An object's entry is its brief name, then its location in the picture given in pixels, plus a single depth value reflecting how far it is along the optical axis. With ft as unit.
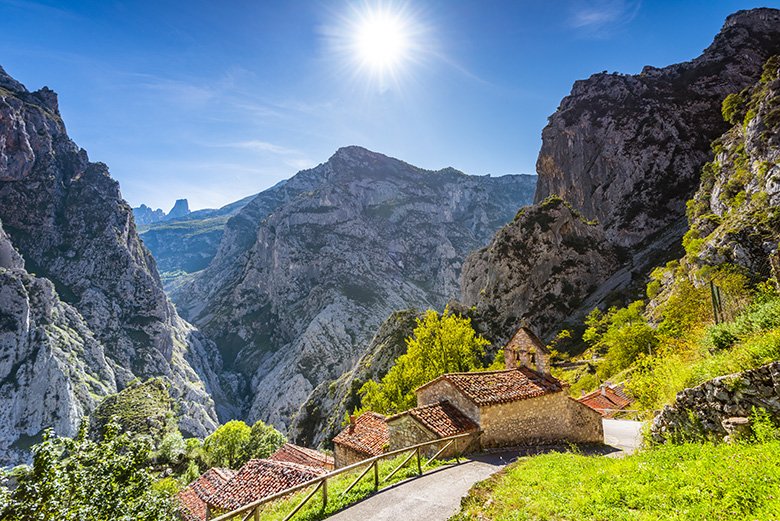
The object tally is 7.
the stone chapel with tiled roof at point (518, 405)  59.31
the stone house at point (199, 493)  77.09
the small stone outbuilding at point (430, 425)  55.42
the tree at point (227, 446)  189.16
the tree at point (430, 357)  113.29
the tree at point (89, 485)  40.98
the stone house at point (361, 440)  67.26
